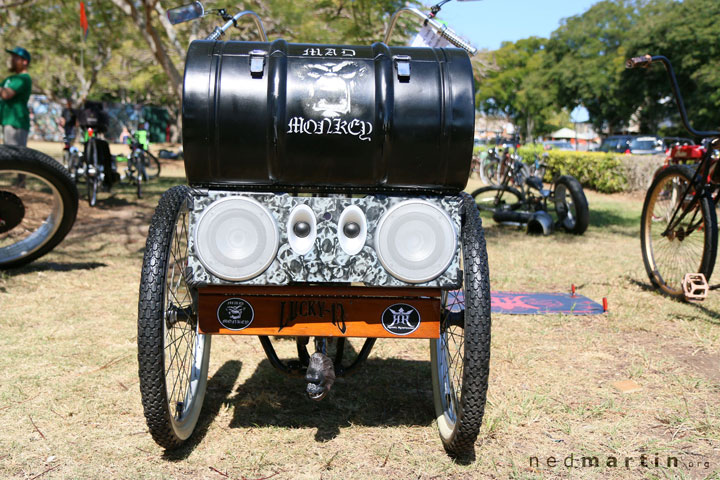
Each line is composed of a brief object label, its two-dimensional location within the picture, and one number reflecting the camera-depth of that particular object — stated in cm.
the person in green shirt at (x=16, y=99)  700
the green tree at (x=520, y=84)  4975
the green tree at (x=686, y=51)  3055
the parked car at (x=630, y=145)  2443
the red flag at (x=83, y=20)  1028
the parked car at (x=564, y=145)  3900
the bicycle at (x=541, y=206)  815
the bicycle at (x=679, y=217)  438
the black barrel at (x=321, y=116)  221
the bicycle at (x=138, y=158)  1161
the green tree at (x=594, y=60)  4253
